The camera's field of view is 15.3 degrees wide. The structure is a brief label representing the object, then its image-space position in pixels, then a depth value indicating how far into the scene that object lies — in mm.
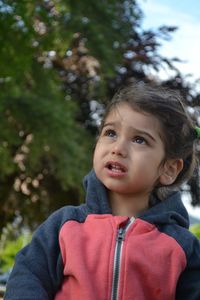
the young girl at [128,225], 2482
